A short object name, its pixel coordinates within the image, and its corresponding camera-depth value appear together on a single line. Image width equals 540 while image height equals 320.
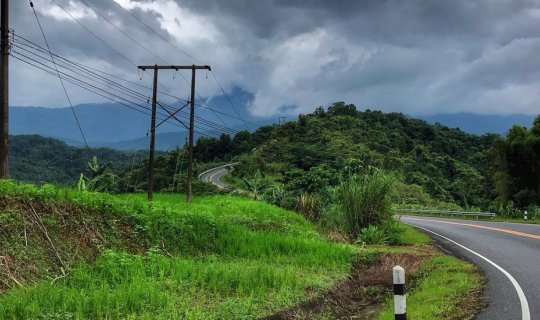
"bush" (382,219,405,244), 20.82
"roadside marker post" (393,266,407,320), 6.29
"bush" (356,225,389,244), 20.30
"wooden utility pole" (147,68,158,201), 30.11
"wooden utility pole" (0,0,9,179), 15.77
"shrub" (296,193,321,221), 30.81
